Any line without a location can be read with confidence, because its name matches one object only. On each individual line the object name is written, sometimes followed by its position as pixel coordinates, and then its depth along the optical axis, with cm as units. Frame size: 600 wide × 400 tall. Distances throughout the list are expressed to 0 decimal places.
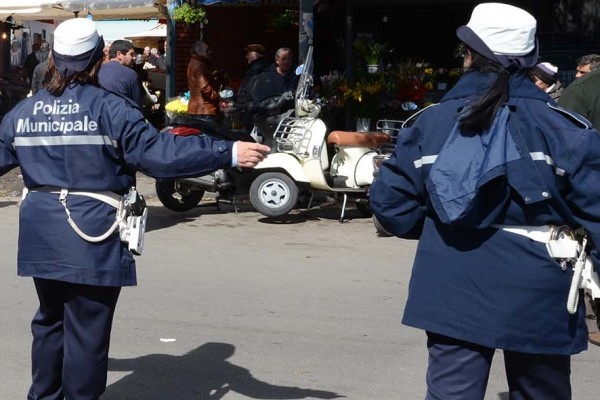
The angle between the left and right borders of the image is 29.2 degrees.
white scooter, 1126
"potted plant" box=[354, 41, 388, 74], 1306
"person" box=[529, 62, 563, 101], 766
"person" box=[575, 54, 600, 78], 873
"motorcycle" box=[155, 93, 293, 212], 1117
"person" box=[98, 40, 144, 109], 917
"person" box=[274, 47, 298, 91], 1271
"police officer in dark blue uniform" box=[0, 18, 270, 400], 462
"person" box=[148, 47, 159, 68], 2452
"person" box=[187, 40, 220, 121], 1329
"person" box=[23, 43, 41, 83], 2594
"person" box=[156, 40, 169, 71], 2320
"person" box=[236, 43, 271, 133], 1269
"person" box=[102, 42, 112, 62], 1088
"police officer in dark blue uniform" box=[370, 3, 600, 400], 373
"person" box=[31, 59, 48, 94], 1201
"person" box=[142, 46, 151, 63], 2504
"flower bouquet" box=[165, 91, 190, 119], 1398
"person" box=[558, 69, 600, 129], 756
